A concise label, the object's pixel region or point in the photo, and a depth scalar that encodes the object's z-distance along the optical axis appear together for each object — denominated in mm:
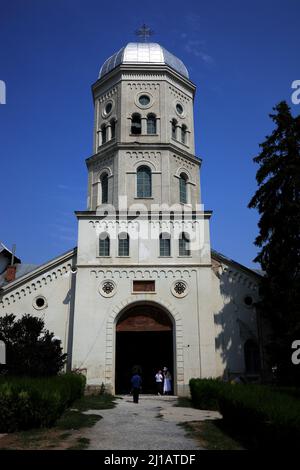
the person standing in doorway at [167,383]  24250
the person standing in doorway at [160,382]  24666
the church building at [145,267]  23594
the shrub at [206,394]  17375
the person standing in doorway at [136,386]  20547
